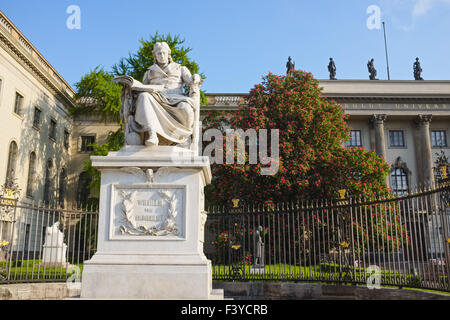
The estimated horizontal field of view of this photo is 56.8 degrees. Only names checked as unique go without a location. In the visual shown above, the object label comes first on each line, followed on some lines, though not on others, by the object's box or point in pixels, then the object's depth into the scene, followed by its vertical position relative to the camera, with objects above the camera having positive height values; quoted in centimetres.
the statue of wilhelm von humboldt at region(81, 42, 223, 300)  570 +40
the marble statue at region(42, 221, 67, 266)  1341 -51
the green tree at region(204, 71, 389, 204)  2059 +407
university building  2700 +896
